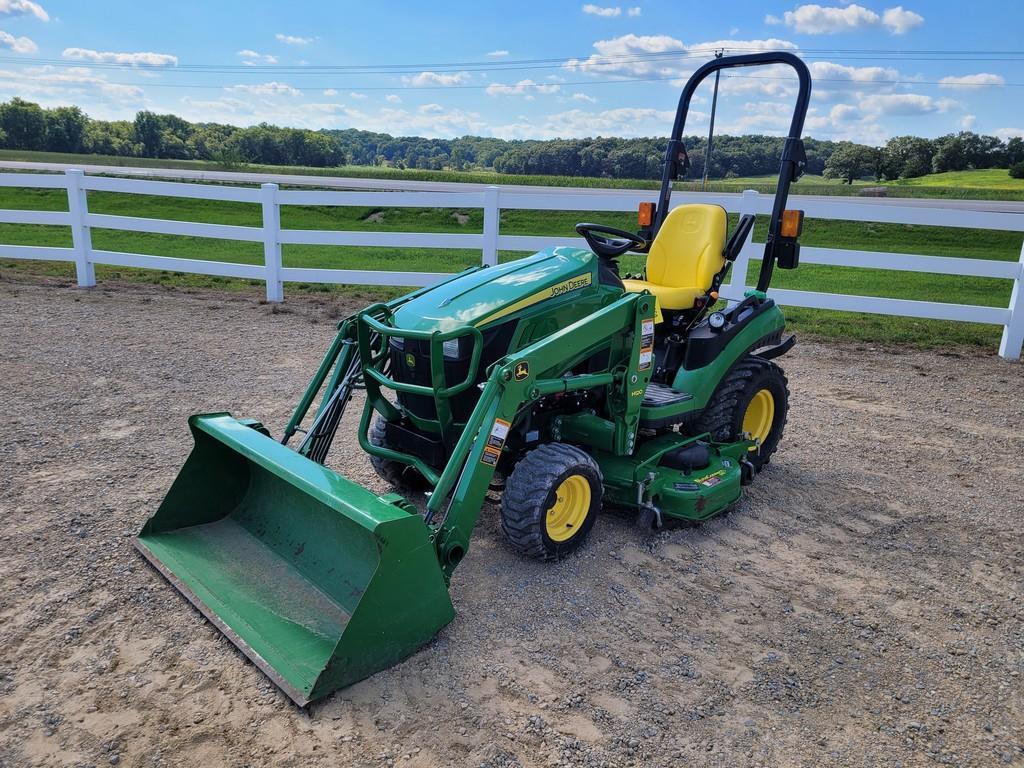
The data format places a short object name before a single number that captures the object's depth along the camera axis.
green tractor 3.04
